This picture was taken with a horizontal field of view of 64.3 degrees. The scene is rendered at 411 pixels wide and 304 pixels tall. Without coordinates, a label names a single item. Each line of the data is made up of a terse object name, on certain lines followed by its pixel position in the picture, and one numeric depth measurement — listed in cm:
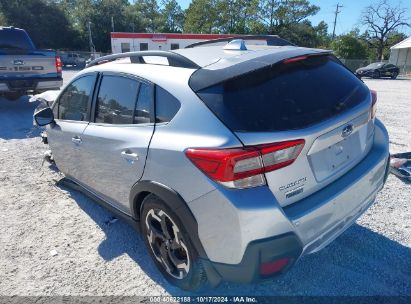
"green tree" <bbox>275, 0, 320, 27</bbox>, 6131
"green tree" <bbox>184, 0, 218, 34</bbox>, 6378
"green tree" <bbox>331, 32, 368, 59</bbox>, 4888
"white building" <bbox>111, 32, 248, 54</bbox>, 4159
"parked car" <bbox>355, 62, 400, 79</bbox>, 2898
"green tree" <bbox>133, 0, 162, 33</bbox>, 7781
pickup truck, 855
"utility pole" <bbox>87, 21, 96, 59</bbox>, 5369
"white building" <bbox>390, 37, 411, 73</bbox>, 4370
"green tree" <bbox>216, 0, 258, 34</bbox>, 6156
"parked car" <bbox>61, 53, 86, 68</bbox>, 4138
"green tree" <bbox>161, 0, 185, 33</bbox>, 8450
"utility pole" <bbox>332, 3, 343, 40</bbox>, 6328
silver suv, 196
